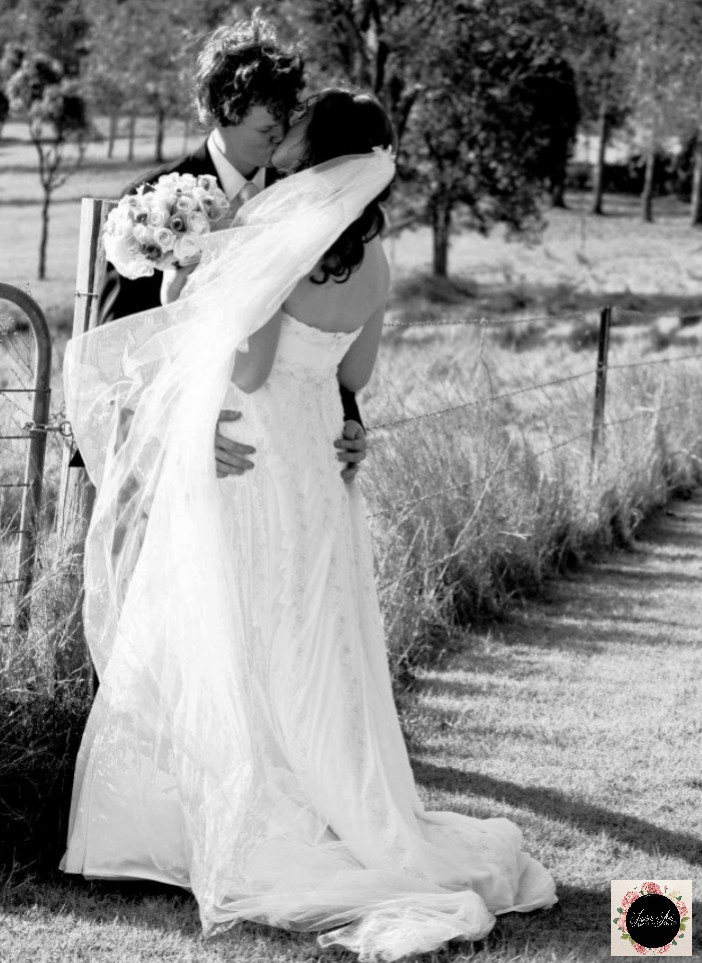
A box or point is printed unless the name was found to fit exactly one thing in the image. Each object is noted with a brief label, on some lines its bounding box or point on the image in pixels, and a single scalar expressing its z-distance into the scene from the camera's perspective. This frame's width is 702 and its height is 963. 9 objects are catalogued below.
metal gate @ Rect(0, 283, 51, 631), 3.99
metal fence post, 9.16
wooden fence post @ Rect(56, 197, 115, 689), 4.00
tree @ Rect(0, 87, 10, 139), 46.90
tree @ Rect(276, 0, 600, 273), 25.75
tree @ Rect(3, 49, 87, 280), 40.12
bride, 3.48
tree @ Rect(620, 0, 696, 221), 30.88
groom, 3.82
